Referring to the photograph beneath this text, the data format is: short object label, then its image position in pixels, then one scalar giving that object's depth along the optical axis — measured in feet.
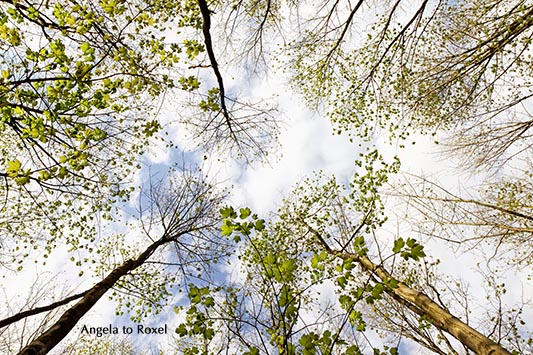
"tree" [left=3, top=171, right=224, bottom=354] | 12.41
